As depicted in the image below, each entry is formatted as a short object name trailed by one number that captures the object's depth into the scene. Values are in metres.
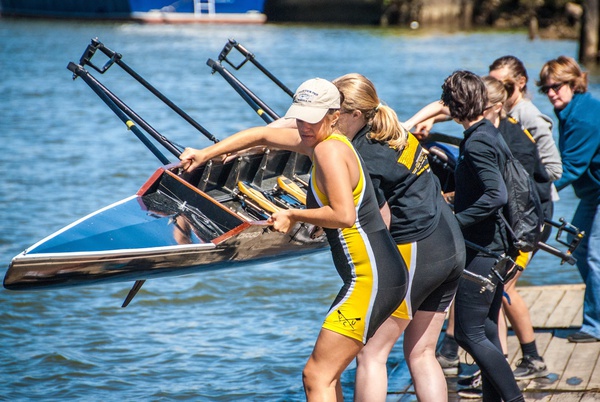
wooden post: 49.87
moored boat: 99.75
